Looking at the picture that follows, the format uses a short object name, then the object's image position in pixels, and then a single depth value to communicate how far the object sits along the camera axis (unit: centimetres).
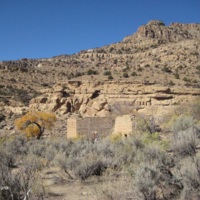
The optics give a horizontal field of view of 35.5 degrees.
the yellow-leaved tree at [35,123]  2566
